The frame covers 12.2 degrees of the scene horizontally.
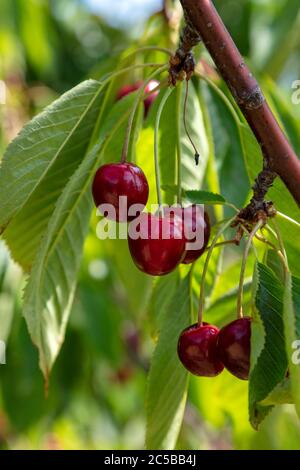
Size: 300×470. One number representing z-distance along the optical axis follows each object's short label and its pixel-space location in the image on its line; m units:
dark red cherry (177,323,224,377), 0.55
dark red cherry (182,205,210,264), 0.55
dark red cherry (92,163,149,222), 0.55
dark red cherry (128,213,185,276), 0.54
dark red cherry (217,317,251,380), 0.53
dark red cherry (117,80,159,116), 0.69
